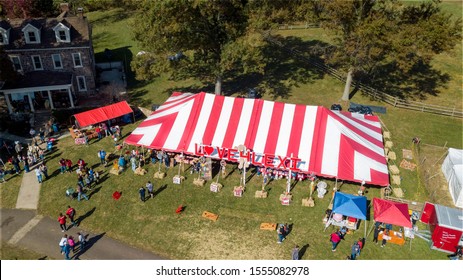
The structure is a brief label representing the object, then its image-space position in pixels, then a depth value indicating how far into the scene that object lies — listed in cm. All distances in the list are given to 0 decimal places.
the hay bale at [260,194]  2234
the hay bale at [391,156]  2583
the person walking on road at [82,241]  1869
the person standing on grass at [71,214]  2039
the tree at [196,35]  2689
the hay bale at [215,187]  2280
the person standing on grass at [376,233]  1917
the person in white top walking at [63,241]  1810
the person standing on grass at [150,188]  2198
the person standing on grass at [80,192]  2212
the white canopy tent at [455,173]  2194
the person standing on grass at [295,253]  1783
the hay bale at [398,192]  2232
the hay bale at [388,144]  2693
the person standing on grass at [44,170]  2403
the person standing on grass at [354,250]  1803
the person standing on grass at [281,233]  1910
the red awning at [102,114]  2812
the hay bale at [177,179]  2339
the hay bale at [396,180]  2332
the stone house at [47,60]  3181
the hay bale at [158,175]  2392
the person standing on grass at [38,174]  2362
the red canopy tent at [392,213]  1877
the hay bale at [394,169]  2416
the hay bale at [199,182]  2325
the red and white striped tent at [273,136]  2247
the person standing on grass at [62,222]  1974
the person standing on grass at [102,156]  2509
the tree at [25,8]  4644
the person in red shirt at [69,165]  2472
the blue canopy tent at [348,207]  1938
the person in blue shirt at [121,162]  2456
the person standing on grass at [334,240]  1850
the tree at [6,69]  2844
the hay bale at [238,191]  2242
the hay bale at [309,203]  2164
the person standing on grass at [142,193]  2160
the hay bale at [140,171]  2431
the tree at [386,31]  2750
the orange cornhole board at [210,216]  2089
